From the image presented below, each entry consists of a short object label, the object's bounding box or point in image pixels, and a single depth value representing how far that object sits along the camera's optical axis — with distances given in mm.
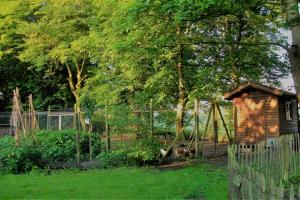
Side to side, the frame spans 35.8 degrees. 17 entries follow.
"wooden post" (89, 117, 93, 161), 18188
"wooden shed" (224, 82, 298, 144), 21156
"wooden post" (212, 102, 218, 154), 21200
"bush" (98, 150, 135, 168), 17484
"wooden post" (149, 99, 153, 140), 18000
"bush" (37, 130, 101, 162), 17906
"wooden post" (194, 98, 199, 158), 19797
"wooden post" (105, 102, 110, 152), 18683
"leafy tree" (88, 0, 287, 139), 21516
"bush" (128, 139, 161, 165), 17359
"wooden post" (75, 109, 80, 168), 17231
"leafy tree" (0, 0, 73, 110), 41250
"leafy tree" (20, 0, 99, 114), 34531
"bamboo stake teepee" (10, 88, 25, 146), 18634
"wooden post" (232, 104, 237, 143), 22312
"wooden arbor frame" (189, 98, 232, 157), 19844
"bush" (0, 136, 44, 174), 16125
